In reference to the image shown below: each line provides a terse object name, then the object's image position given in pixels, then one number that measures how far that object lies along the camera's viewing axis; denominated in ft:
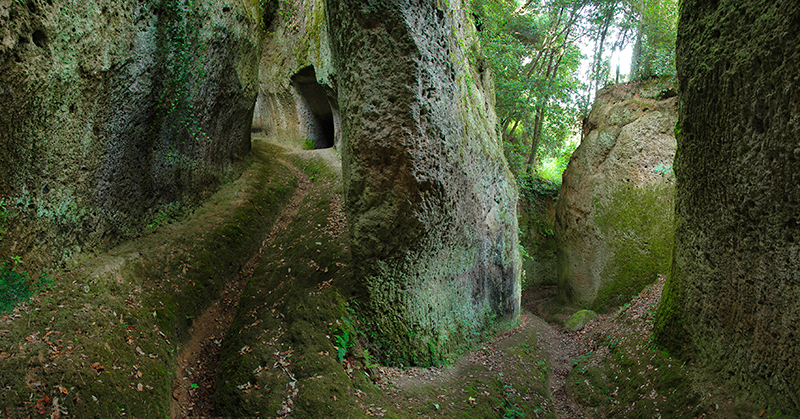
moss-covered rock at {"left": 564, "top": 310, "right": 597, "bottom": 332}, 39.04
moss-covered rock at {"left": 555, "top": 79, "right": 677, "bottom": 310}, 40.91
